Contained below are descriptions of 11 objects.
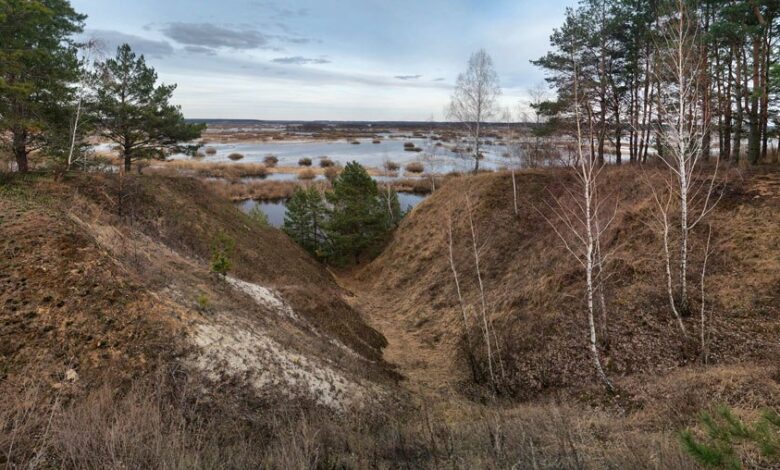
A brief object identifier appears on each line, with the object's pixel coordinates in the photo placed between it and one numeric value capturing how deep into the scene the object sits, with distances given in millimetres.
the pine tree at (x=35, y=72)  15797
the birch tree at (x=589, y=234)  9523
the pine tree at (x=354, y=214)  29750
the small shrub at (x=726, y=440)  3338
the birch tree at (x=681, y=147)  10313
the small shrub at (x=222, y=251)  13438
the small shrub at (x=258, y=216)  30306
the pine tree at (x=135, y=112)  23547
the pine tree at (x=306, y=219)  32031
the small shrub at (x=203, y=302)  10594
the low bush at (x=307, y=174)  62956
